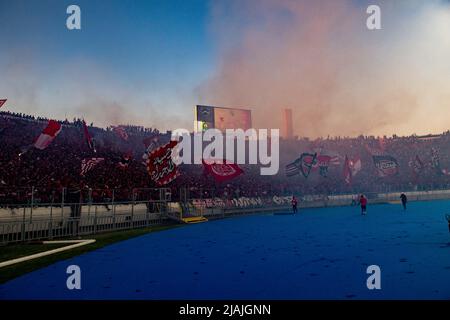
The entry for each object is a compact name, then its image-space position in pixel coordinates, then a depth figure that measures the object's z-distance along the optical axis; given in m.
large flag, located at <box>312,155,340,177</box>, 43.62
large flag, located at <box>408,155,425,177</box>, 54.69
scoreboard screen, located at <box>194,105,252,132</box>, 49.31
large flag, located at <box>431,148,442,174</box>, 60.17
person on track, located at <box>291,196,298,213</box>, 31.47
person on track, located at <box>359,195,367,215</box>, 26.91
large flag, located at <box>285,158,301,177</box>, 37.50
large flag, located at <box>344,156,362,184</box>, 42.34
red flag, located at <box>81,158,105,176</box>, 21.50
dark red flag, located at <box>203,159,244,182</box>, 24.77
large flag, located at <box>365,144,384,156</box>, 56.01
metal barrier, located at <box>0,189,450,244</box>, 15.02
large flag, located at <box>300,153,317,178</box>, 39.09
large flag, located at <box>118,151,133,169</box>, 25.84
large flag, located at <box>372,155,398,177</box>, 45.84
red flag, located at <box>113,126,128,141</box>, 36.57
